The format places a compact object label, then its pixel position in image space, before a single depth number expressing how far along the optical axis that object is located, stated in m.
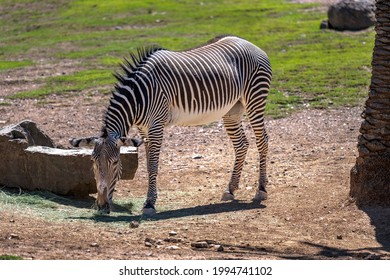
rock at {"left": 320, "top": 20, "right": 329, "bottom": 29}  31.39
